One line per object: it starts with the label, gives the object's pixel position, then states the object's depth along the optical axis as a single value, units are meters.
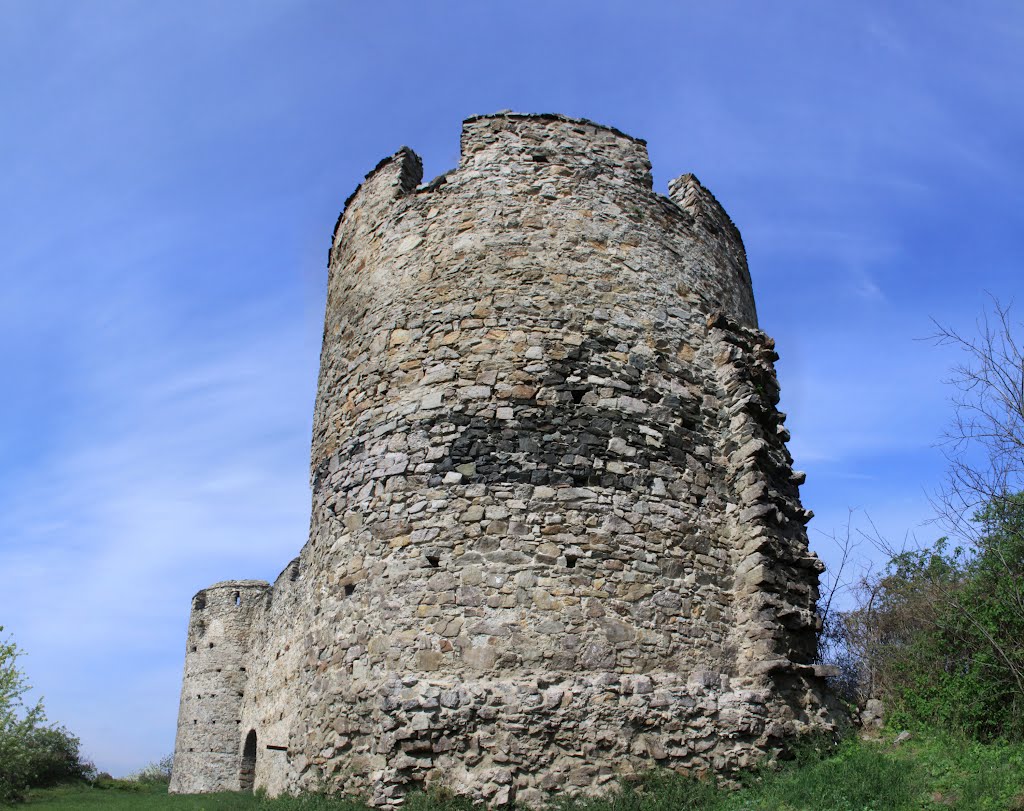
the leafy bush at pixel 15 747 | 22.80
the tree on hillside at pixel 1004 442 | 9.98
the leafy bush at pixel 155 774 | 38.16
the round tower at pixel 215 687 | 22.53
